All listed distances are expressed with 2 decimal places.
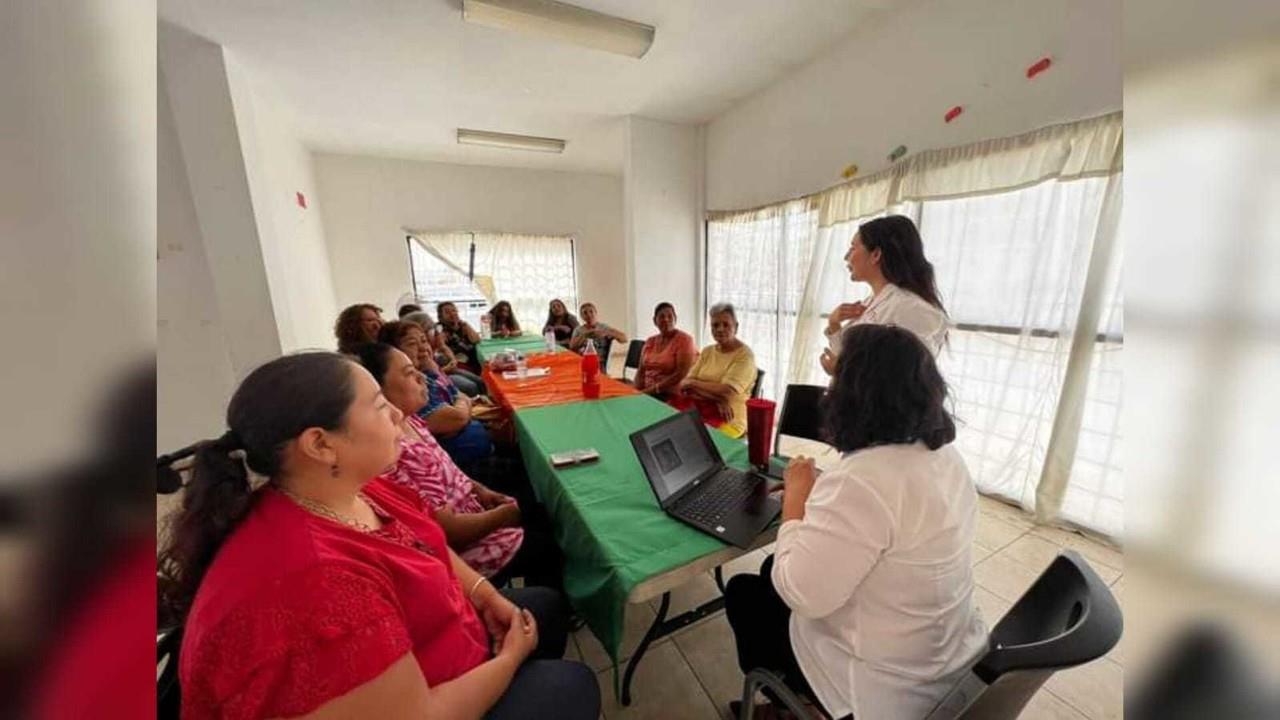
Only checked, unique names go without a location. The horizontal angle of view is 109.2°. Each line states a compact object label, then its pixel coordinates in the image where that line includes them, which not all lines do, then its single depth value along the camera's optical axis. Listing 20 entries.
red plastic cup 1.39
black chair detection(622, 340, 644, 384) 4.17
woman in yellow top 2.58
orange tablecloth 2.29
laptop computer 1.15
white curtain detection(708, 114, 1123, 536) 1.95
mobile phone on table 1.48
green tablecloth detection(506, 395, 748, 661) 1.04
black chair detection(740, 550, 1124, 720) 0.68
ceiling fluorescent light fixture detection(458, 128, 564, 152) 4.54
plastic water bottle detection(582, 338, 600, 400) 2.29
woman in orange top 2.99
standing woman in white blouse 1.82
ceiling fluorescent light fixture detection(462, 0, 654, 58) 2.45
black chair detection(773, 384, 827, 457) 2.07
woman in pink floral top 1.38
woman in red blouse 0.65
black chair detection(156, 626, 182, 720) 0.74
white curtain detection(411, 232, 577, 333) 5.82
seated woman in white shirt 0.84
